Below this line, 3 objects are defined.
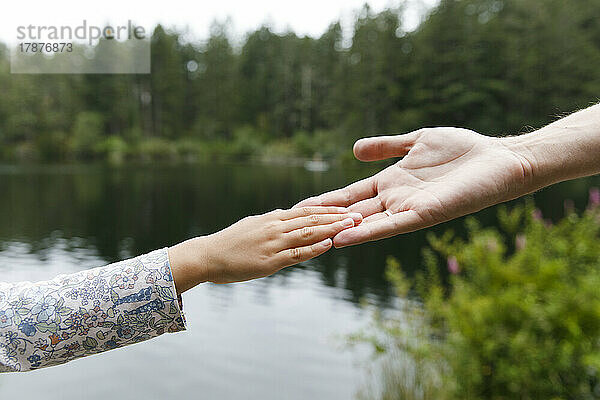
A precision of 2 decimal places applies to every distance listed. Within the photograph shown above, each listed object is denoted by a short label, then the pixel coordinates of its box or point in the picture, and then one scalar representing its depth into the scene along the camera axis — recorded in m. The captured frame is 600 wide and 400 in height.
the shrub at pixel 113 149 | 29.77
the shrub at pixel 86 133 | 28.44
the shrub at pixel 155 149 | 29.89
